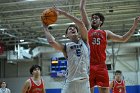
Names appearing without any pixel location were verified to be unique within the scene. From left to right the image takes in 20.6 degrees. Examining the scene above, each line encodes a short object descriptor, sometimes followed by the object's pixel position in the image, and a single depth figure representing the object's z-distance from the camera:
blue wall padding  24.47
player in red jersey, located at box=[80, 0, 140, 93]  6.63
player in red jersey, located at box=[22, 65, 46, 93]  8.83
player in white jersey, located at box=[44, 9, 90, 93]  5.15
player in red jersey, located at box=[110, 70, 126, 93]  13.61
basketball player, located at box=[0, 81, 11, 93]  17.92
